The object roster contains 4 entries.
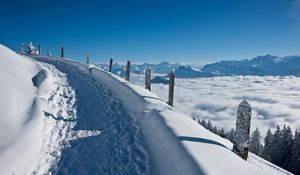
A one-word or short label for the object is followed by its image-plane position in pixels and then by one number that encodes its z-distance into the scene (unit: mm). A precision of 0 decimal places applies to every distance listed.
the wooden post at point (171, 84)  13208
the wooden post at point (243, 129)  7061
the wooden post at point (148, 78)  15328
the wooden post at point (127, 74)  17703
